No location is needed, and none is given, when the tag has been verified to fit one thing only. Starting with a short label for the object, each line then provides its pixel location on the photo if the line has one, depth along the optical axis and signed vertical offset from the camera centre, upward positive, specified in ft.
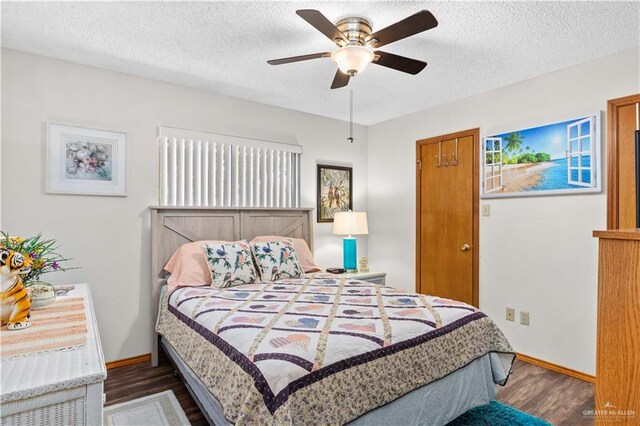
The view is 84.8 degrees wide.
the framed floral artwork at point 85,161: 9.04 +1.47
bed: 4.72 -2.23
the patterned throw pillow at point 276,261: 10.21 -1.36
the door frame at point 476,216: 11.82 -0.02
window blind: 10.96 +1.53
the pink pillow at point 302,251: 11.67 -1.22
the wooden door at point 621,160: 8.57 +1.37
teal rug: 7.00 -4.14
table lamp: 13.41 -0.53
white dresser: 3.12 -1.60
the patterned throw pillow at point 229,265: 9.36 -1.36
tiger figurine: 4.72 -1.07
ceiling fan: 6.20 +3.30
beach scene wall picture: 9.24 +1.61
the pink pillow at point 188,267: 9.45 -1.45
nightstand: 12.40 -2.21
